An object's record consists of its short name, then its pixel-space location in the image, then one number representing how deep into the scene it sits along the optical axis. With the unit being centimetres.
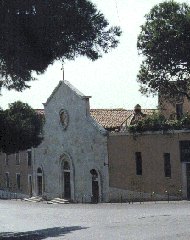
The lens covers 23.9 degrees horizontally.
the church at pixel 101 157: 3409
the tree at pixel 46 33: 1775
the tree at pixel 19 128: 3659
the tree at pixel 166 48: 3334
